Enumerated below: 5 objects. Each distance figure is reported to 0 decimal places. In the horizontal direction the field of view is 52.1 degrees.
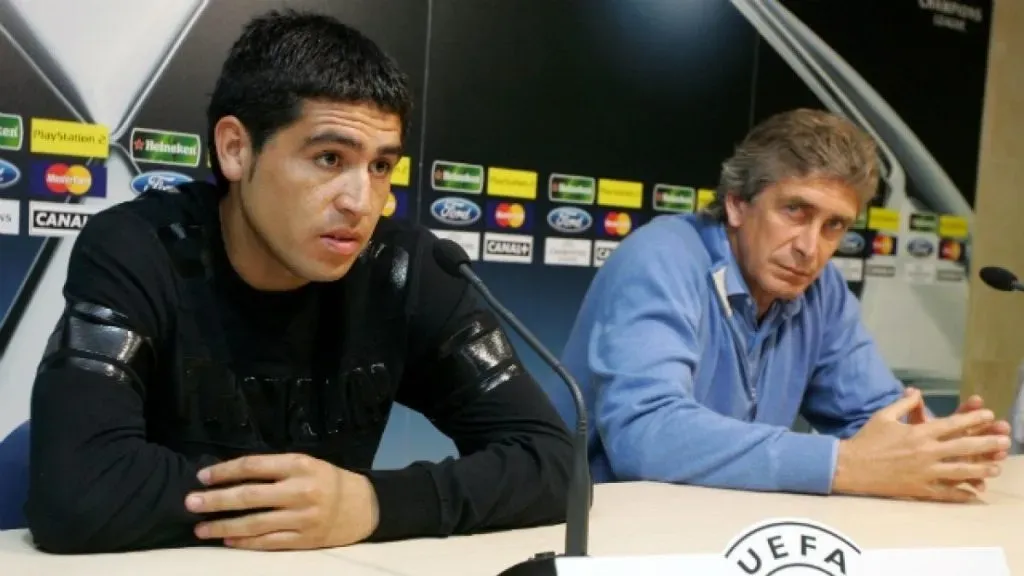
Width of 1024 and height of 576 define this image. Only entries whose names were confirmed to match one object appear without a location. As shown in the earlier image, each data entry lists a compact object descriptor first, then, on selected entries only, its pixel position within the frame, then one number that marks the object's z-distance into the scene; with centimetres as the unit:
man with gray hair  141
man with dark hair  96
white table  91
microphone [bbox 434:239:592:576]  84
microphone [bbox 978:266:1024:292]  187
